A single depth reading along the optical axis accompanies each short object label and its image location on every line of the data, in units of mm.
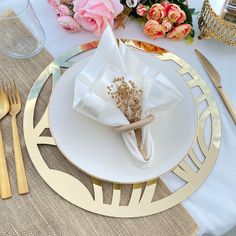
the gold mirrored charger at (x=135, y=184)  499
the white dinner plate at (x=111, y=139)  506
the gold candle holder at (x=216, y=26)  665
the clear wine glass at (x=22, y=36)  664
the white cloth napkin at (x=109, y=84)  503
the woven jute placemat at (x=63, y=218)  484
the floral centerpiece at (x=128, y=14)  655
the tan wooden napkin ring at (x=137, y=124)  498
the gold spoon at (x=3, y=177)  506
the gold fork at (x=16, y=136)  516
